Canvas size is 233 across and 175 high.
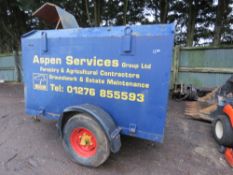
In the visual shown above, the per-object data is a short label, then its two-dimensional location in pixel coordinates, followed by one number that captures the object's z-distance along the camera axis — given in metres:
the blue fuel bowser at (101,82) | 2.39
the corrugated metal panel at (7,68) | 10.56
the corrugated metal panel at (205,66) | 6.54
